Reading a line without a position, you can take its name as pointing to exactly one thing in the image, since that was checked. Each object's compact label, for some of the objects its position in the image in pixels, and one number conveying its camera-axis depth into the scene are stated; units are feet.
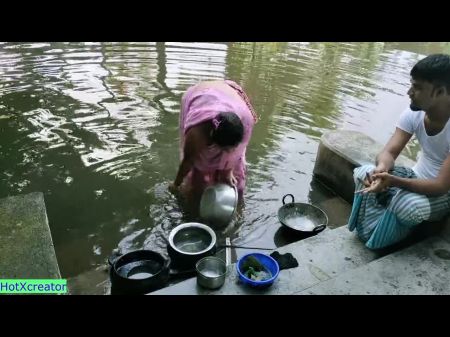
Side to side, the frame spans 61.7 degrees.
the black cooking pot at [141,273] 9.37
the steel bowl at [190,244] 10.48
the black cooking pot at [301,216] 13.04
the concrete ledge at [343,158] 14.99
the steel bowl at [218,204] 12.22
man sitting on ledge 9.57
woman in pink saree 10.96
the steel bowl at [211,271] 9.18
